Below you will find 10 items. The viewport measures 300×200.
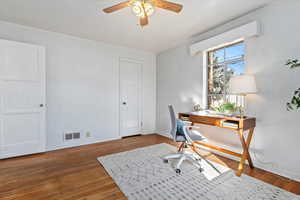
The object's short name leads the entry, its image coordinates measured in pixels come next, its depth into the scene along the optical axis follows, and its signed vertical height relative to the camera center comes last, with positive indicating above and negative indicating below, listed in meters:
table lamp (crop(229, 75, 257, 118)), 2.09 +0.22
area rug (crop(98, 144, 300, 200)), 1.63 -1.08
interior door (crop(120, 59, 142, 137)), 3.99 +0.05
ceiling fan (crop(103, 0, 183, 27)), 1.66 +1.10
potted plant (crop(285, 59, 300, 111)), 1.94 -0.08
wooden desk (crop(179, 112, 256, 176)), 2.08 -0.38
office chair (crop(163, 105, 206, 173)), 2.20 -0.60
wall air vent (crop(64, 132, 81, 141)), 3.22 -0.84
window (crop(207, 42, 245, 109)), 2.63 +0.58
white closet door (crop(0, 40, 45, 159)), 2.54 -0.01
